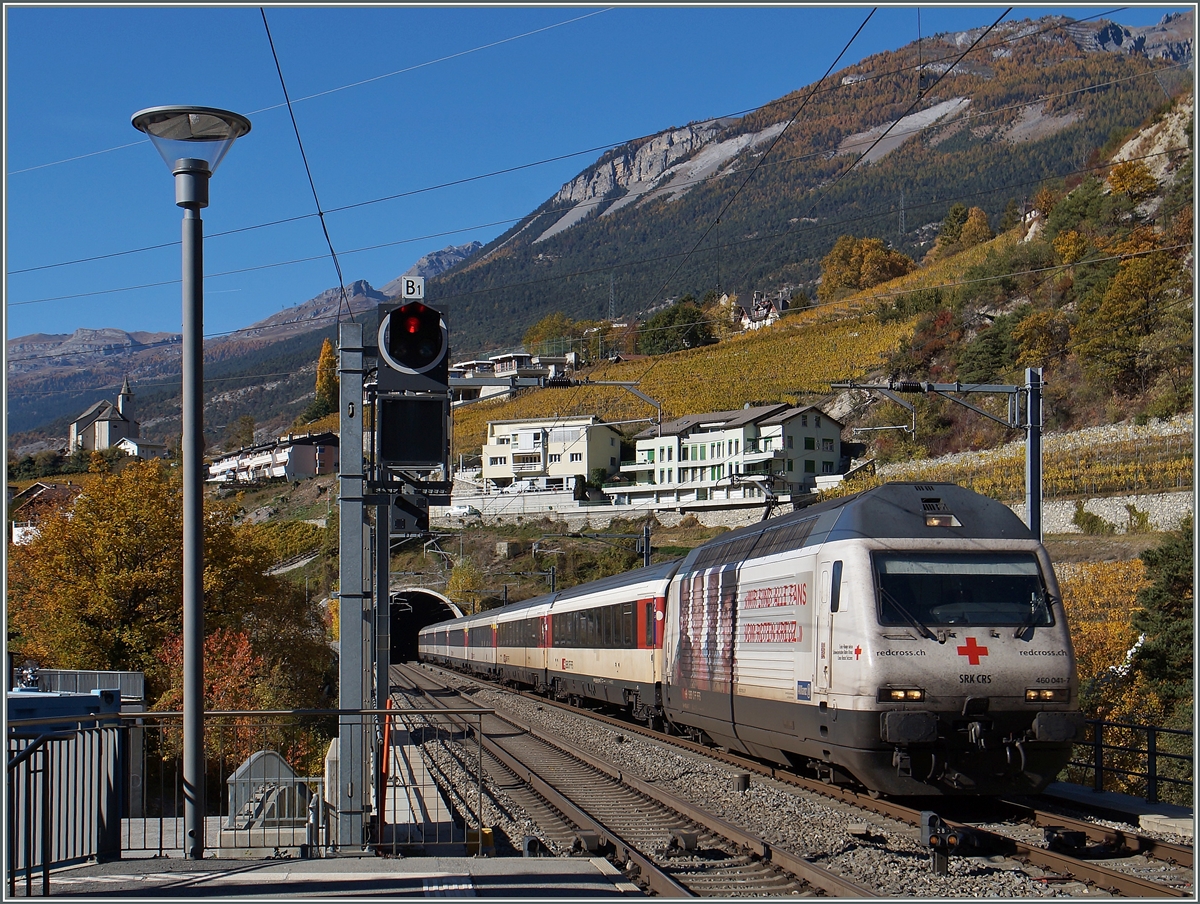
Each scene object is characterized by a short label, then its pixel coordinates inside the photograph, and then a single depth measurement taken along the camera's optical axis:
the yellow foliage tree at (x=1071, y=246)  87.06
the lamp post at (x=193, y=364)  8.53
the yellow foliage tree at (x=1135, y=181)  90.69
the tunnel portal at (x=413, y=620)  88.71
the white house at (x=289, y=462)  123.64
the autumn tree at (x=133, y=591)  36.78
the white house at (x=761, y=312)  143.25
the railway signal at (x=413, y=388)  10.40
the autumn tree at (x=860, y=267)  146.88
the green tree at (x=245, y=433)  155.25
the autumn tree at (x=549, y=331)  162.62
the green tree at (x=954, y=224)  145.40
